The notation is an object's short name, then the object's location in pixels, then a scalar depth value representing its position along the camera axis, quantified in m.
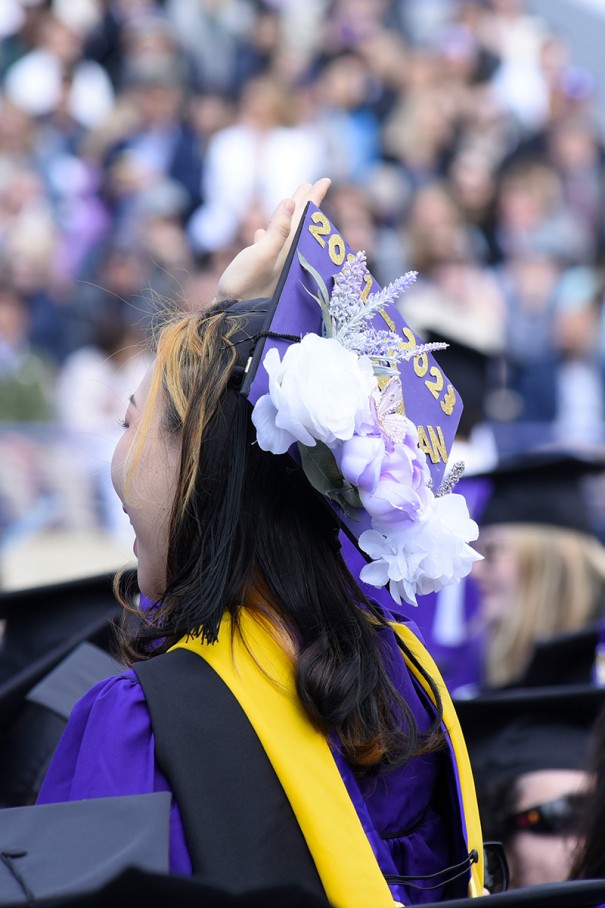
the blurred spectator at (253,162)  19.52
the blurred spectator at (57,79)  19.08
